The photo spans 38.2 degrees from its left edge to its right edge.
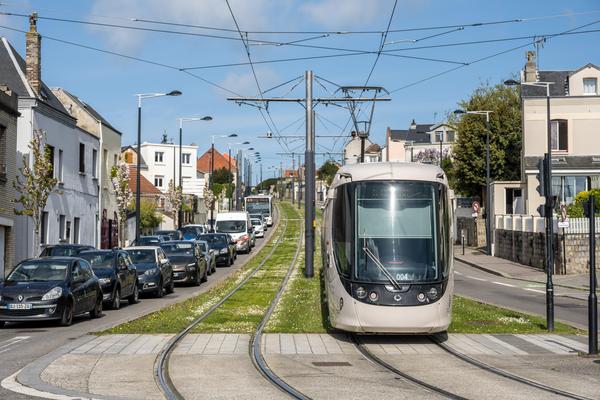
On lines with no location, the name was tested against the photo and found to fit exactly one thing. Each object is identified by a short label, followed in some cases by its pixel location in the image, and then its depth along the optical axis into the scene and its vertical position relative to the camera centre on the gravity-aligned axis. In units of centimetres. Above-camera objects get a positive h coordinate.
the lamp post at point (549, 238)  1628 -23
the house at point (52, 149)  3366 +342
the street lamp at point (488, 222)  4908 +26
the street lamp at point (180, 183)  5141 +281
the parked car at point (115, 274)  2250 -128
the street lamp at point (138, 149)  3919 +349
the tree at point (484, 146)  6819 +644
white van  5209 -2
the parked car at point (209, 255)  3622 -122
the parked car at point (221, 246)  4269 -95
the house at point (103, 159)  4594 +373
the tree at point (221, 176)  14777 +866
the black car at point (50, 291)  1769 -136
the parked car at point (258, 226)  6888 +5
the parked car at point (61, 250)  2766 -74
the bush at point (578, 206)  4059 +96
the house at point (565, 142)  5019 +504
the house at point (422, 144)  10119 +1023
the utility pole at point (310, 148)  2945 +273
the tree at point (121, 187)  4578 +211
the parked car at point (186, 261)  3128 -125
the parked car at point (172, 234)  4553 -39
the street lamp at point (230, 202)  10538 +298
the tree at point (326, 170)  14912 +998
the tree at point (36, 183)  2919 +148
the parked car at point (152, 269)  2645 -134
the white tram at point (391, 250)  1433 -40
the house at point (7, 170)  3028 +205
